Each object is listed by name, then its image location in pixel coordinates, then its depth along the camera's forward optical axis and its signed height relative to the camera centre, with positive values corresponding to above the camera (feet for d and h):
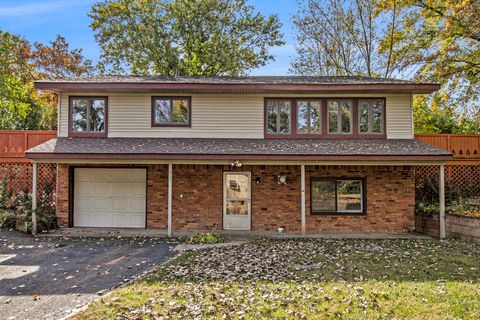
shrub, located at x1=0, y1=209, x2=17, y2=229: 35.17 -5.53
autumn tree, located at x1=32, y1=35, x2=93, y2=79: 78.95 +25.20
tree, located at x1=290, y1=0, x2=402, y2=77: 65.10 +26.67
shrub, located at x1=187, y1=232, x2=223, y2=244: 30.78 -6.48
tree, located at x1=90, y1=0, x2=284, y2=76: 71.77 +29.04
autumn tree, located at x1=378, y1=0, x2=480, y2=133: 51.11 +16.84
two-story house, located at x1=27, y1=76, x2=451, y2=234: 36.14 +2.20
